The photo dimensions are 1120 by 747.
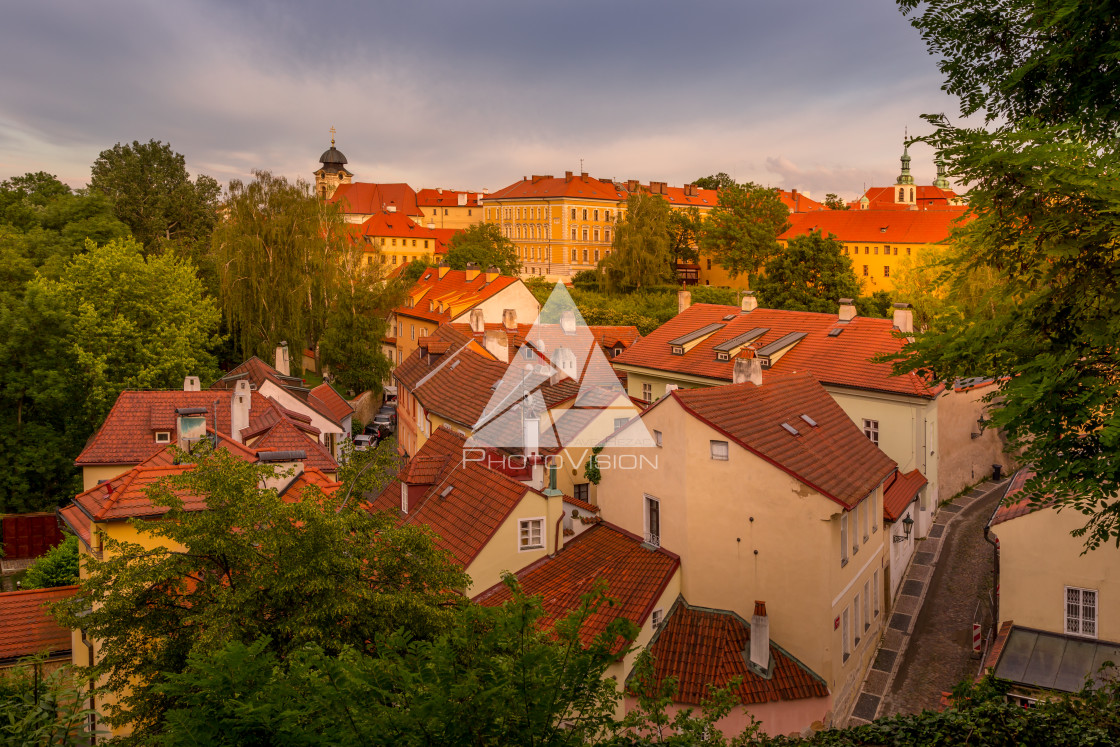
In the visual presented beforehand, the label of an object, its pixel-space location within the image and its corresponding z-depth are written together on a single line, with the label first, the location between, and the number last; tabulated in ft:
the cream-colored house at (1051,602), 53.01
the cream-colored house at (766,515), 59.77
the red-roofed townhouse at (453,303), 173.78
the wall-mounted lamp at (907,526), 83.41
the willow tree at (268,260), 146.51
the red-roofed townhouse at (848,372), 93.91
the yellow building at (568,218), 329.93
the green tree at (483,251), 237.86
